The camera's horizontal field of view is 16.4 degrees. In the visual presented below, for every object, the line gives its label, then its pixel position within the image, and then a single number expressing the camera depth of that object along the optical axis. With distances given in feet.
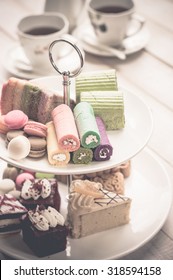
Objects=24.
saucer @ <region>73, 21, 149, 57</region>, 5.22
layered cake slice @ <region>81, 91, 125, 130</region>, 3.32
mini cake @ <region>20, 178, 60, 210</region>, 3.61
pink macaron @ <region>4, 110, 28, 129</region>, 3.20
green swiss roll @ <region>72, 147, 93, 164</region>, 3.09
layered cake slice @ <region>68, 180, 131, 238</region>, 3.49
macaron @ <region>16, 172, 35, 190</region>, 3.84
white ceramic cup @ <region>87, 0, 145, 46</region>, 5.06
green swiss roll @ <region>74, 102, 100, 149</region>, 3.08
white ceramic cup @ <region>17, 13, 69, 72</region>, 4.81
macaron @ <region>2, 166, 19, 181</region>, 3.93
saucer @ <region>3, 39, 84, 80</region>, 4.95
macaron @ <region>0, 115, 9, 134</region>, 3.26
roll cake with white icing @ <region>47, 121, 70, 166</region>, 3.06
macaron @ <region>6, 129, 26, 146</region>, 3.19
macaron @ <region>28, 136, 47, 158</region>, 3.14
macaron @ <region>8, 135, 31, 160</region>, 3.07
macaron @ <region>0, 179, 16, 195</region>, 3.77
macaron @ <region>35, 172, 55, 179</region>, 3.93
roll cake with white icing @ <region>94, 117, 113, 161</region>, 3.10
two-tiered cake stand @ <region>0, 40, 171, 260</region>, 3.14
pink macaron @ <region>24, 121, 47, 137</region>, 3.20
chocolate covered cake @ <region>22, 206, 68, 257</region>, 3.38
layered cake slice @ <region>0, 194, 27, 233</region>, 3.56
